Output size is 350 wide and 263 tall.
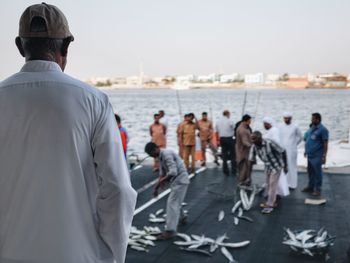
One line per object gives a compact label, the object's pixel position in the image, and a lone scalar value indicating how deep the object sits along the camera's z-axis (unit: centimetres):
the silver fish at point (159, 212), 888
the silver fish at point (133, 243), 695
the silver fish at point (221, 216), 851
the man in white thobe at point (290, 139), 1076
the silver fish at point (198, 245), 681
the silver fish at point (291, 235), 665
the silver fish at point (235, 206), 906
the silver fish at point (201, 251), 658
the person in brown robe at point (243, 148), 1088
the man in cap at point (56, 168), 164
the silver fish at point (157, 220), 837
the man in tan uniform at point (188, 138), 1305
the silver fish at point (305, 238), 655
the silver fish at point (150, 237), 725
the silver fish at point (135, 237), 722
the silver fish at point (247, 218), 841
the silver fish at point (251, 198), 939
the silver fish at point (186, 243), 696
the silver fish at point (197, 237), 714
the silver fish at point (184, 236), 723
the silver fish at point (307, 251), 637
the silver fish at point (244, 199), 920
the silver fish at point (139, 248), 676
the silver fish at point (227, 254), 631
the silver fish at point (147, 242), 701
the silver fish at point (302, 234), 670
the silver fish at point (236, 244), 687
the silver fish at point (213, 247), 669
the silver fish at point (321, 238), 644
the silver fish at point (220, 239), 694
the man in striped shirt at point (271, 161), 894
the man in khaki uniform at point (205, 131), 1406
